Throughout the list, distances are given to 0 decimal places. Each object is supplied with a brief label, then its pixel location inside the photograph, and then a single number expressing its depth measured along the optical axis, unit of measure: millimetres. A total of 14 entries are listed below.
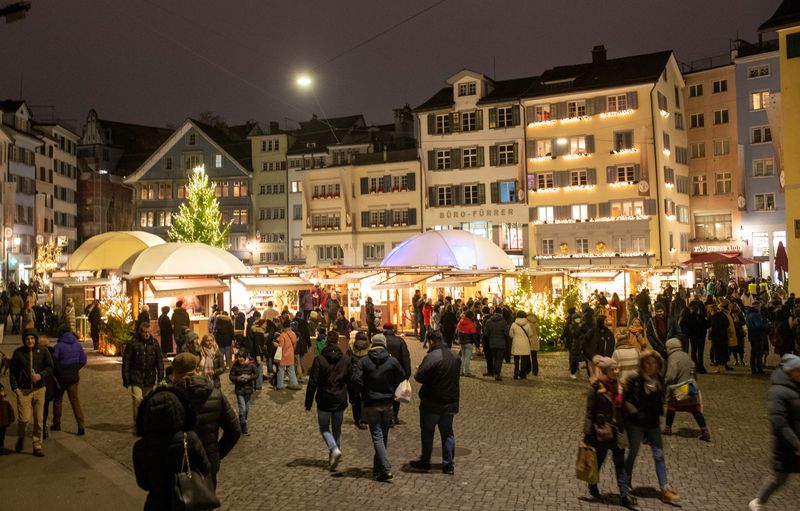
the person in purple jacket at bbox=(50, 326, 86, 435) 11438
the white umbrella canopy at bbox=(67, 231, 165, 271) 33906
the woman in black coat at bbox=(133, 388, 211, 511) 5133
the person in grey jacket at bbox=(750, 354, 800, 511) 6840
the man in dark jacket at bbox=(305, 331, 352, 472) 9209
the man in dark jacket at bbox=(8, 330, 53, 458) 10359
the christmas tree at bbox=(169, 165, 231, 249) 48719
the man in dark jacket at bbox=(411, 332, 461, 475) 9023
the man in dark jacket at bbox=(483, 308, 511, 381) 17094
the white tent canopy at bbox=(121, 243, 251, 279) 24047
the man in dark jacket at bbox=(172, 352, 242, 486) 6090
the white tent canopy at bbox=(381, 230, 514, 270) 36312
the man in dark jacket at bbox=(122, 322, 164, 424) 11516
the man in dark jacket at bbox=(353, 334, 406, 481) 8885
